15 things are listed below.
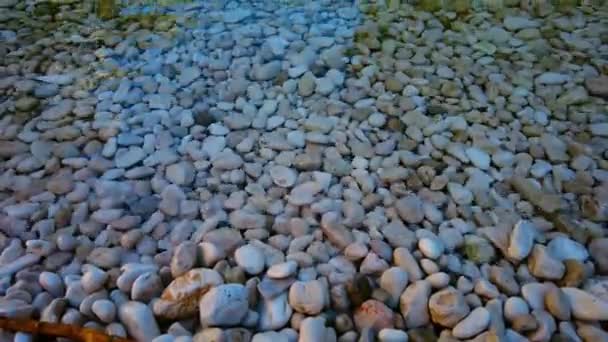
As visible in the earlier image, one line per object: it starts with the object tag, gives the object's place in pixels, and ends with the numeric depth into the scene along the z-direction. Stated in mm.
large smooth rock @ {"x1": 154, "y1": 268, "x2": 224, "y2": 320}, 831
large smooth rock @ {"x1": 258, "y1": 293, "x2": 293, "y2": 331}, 832
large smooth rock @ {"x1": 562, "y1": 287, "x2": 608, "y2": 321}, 835
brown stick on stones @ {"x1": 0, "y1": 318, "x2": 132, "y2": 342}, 769
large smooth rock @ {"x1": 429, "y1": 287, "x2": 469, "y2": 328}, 834
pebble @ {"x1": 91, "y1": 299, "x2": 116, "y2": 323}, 818
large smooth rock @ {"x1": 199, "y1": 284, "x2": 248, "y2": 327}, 814
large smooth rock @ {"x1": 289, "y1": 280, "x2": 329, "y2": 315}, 843
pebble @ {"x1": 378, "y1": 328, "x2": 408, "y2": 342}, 806
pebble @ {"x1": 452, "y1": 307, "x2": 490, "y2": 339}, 814
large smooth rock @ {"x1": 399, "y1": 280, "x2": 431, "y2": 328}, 847
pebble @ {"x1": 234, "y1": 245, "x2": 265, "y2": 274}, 899
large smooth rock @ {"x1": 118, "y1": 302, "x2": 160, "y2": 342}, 807
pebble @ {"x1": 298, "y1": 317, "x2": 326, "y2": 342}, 794
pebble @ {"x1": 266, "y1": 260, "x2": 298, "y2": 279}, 881
